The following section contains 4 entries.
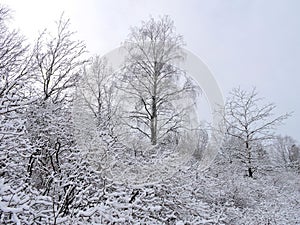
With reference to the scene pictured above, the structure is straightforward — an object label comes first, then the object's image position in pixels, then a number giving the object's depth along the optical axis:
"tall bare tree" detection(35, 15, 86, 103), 10.90
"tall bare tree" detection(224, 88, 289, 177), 14.41
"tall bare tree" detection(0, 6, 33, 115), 8.16
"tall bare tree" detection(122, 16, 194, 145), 11.48
